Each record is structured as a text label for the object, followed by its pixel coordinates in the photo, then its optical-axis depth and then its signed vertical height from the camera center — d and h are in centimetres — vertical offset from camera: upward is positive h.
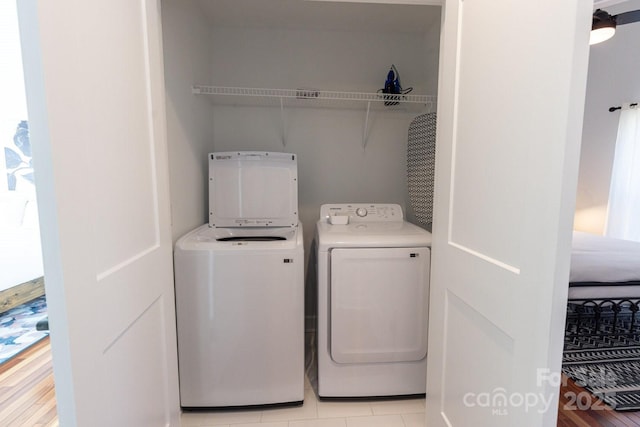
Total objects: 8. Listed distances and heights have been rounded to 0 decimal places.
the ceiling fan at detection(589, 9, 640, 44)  185 +99
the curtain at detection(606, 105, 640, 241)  339 -4
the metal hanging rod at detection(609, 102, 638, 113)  358 +86
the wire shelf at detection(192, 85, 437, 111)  207 +58
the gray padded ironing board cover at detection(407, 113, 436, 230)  185 +8
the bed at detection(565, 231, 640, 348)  218 -88
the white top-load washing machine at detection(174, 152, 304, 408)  148 -74
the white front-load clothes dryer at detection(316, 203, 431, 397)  157 -73
